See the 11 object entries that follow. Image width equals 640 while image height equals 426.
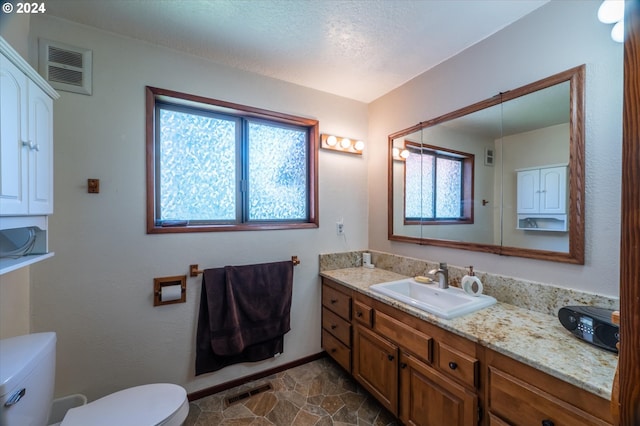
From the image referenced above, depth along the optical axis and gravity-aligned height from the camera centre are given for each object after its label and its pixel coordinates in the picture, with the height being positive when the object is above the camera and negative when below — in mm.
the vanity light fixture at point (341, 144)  2348 +651
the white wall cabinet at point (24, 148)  981 +290
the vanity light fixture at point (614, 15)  1075 +848
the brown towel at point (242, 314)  1858 -774
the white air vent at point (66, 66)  1471 +871
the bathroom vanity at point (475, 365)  896 -687
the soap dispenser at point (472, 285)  1559 -453
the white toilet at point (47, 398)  966 -823
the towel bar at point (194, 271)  1833 -415
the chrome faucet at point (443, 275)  1760 -434
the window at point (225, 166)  1842 +381
